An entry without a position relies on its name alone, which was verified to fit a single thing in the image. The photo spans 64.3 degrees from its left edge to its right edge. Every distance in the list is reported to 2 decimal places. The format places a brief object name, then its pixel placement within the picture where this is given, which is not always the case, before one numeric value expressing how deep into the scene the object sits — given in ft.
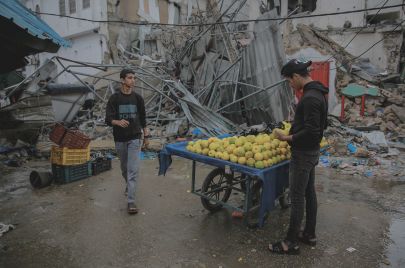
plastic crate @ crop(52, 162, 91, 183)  19.56
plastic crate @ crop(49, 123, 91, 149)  19.11
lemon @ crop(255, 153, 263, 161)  11.51
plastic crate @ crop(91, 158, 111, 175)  21.39
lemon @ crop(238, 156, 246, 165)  11.84
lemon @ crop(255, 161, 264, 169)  11.32
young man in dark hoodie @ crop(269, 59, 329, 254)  10.34
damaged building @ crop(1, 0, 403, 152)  31.40
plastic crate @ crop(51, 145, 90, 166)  19.08
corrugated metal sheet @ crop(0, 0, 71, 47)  12.35
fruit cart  11.40
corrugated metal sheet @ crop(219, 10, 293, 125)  30.55
